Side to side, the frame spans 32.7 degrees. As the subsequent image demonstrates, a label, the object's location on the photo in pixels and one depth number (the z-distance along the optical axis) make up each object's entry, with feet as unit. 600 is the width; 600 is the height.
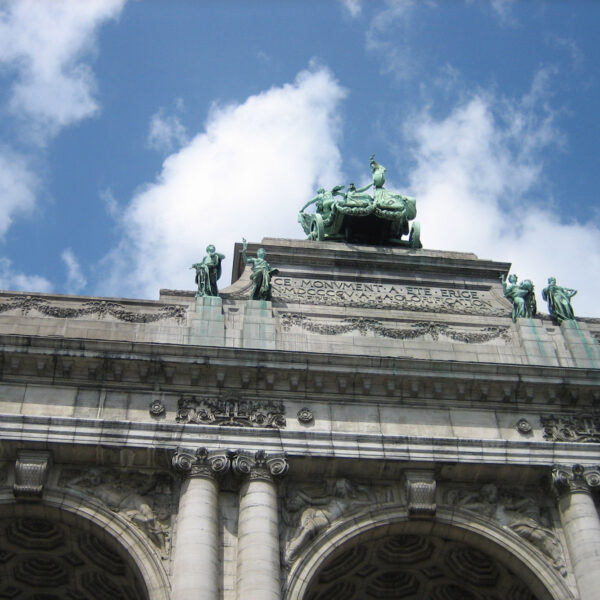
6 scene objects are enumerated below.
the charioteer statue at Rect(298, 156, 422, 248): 90.94
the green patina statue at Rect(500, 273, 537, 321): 79.41
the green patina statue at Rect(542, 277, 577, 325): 79.20
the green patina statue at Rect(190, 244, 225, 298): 76.48
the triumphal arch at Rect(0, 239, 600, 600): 63.05
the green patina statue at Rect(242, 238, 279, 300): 76.48
